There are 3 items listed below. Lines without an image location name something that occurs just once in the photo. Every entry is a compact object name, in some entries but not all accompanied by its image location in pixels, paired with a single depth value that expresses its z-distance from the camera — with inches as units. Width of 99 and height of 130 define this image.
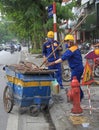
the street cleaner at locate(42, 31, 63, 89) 265.9
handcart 195.3
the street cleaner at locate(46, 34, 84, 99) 206.3
